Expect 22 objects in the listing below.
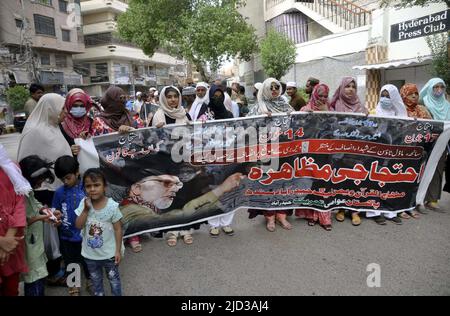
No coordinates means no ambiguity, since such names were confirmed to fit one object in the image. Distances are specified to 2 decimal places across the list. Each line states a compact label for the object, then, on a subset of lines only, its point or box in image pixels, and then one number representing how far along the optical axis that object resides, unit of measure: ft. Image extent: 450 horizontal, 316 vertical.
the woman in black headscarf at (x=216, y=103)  15.23
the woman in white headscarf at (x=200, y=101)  15.53
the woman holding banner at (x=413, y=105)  13.91
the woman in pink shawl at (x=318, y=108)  12.68
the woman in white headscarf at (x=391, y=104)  13.32
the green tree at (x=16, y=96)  68.03
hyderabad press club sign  32.27
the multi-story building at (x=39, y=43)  80.33
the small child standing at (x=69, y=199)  8.57
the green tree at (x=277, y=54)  56.65
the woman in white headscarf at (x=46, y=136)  9.34
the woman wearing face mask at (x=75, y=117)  10.28
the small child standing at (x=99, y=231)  8.07
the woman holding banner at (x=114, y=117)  11.46
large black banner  11.39
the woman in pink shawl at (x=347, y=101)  13.24
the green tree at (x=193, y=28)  62.08
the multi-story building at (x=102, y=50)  120.57
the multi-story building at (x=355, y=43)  37.11
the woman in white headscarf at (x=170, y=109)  12.38
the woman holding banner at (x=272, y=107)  12.81
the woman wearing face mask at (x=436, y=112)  13.82
